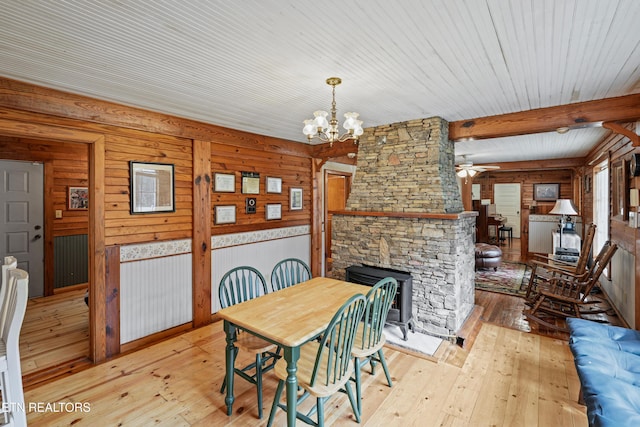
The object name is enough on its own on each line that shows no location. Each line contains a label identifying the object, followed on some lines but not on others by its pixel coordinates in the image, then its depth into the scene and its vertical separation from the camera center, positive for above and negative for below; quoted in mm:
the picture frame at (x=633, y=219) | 3037 -97
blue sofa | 1571 -1033
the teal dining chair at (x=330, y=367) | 1760 -1003
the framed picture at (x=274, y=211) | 4641 +11
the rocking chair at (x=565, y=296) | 3547 -1052
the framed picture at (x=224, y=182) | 3949 +394
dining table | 1790 -744
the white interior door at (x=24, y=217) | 4387 -60
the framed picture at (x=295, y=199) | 5039 +214
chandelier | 2363 +700
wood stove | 3398 -914
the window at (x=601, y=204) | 4895 +112
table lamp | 5617 +43
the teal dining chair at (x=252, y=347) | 2207 -1014
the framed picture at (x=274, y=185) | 4652 +425
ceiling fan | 5958 +834
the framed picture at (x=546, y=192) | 8469 +520
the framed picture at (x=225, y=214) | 3975 -34
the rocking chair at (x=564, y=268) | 3867 -805
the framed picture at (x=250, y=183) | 4301 +424
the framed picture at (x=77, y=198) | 4938 +240
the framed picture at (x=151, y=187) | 3191 +273
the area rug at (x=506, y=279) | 5082 -1282
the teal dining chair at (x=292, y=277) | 3058 -693
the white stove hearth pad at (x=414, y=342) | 3150 -1425
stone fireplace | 3404 -122
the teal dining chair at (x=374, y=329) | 2162 -884
